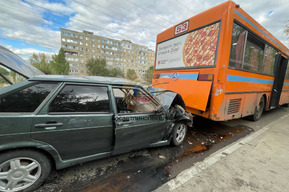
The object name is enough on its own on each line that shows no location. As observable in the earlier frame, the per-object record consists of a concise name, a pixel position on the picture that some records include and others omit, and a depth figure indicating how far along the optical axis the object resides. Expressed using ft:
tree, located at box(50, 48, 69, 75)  100.42
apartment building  143.23
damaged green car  4.55
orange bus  9.50
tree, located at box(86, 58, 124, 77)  114.61
